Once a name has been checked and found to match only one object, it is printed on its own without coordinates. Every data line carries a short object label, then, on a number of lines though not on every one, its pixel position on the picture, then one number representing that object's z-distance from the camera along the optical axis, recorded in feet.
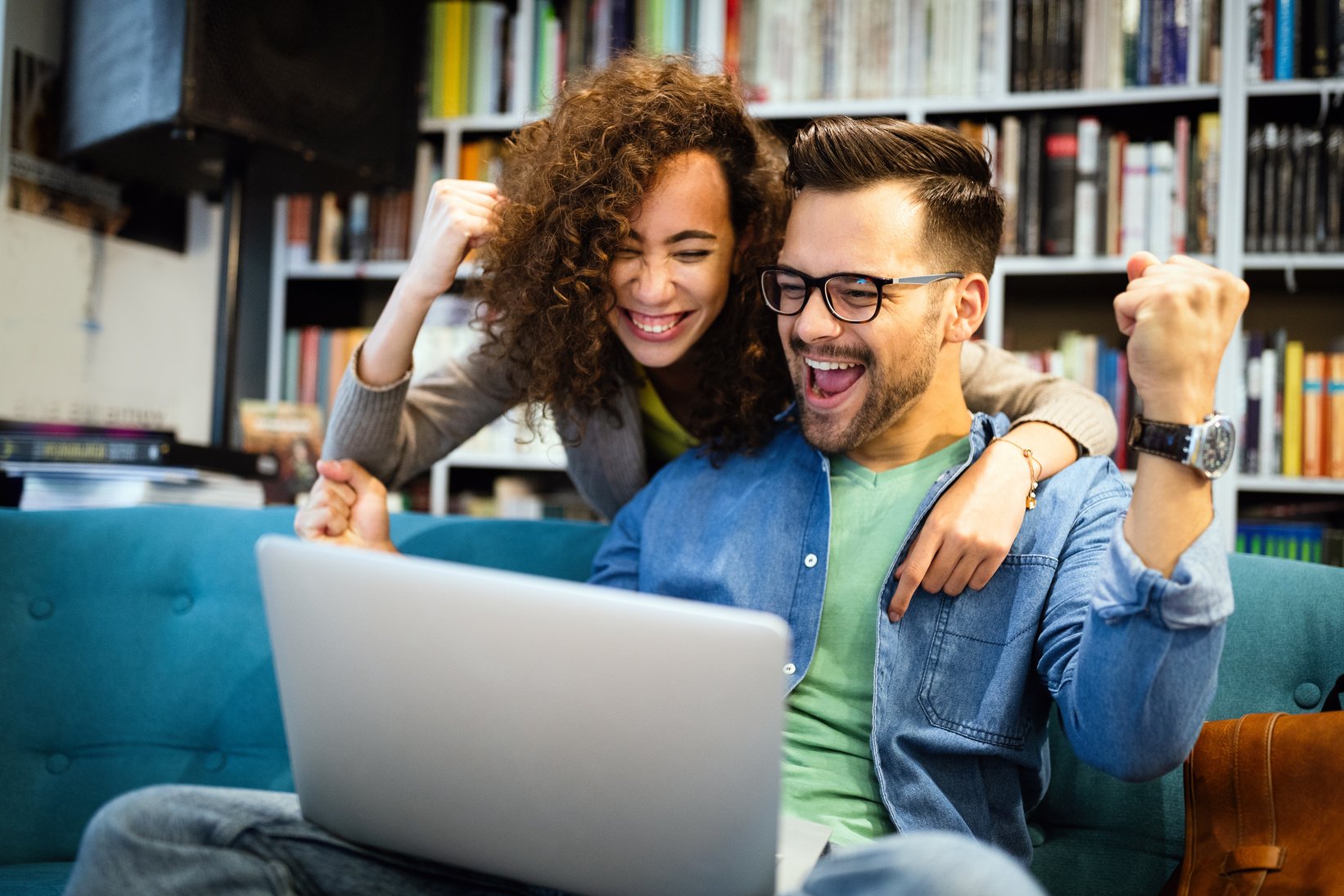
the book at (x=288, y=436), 7.71
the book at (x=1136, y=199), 7.57
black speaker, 6.56
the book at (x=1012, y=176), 7.75
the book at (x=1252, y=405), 7.32
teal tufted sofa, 4.58
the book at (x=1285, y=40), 7.19
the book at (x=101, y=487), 6.15
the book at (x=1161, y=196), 7.52
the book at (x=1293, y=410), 7.28
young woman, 4.35
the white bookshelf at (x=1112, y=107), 7.22
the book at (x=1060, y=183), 7.66
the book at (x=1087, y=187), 7.61
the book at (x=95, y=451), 6.02
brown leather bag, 3.18
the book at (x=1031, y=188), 7.70
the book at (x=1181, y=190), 7.46
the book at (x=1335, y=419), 7.20
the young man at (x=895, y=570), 2.68
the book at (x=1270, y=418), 7.30
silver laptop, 2.15
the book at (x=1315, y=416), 7.24
